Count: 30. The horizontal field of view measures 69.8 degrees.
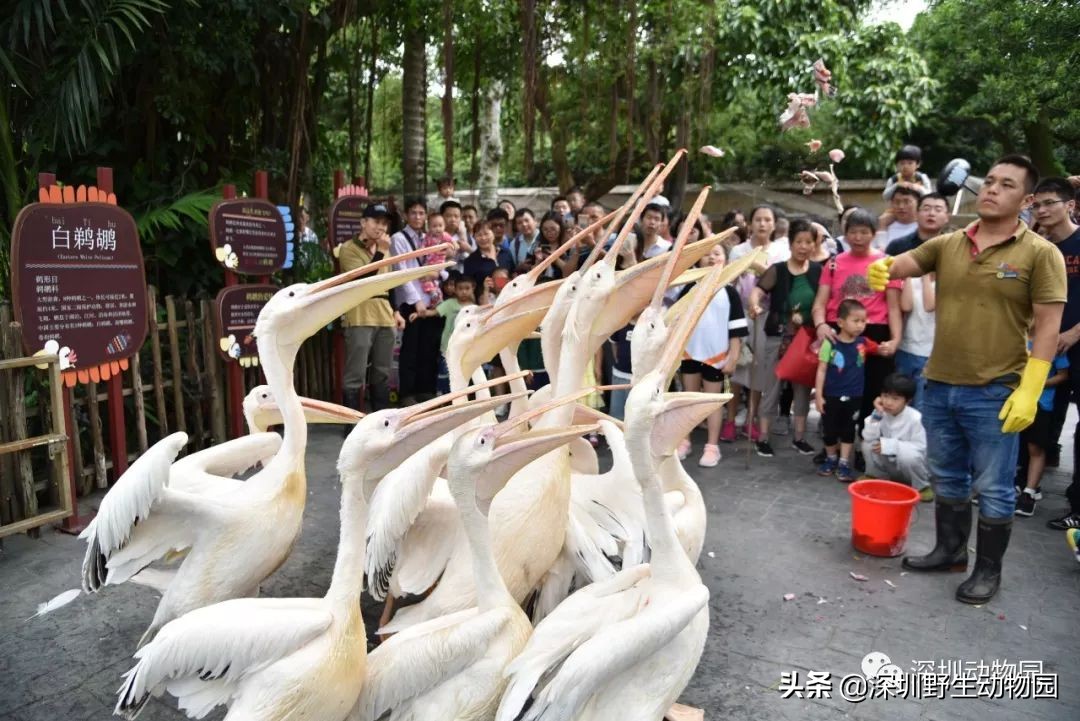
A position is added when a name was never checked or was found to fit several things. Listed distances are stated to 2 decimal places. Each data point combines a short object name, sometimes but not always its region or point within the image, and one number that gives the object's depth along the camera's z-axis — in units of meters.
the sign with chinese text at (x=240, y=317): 5.69
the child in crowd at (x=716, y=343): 5.70
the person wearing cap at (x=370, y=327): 6.60
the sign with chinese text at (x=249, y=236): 5.59
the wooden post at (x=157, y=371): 5.38
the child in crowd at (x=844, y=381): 5.39
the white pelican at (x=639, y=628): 2.21
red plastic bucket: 4.16
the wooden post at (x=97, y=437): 4.97
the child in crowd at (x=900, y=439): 5.09
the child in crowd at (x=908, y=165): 6.60
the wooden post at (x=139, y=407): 5.30
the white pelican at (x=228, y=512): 2.83
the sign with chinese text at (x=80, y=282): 4.32
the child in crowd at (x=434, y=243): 7.05
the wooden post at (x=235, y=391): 5.92
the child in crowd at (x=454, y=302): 6.73
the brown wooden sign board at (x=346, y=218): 6.97
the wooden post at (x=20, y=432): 4.33
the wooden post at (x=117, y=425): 4.99
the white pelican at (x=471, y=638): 2.41
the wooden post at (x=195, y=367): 5.74
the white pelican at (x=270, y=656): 2.24
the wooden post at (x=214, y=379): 5.86
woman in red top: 5.38
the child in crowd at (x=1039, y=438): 5.03
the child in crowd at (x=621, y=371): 5.63
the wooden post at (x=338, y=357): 7.26
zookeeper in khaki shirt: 3.52
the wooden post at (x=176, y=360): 5.54
